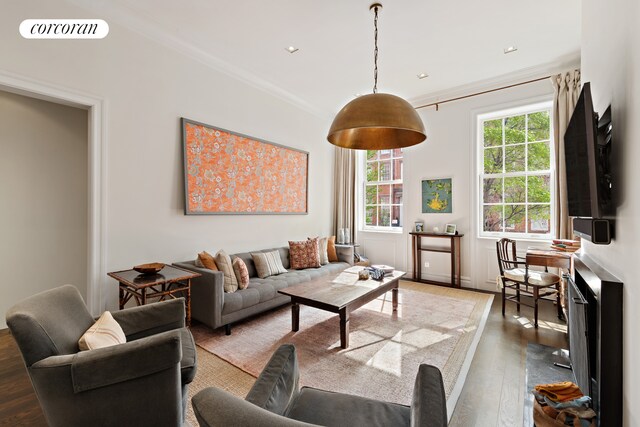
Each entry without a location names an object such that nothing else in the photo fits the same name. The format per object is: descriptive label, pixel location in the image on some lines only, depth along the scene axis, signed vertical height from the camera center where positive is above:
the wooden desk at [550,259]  3.15 -0.51
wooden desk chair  3.23 -0.76
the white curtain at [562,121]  3.78 +1.22
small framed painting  4.92 +0.32
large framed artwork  3.56 +0.59
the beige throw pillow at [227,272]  3.15 -0.64
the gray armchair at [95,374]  1.27 -0.72
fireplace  1.31 -0.65
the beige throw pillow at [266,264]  3.88 -0.69
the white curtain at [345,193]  5.90 +0.42
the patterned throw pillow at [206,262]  3.14 -0.52
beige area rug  2.16 -1.25
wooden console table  4.69 -0.67
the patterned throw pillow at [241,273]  3.31 -0.68
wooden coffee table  2.67 -0.82
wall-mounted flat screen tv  1.37 +0.25
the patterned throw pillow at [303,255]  4.44 -0.64
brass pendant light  1.85 +0.66
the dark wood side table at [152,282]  2.49 -0.59
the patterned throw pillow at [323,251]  4.73 -0.61
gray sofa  2.85 -0.89
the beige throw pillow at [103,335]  1.47 -0.65
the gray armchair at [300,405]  0.78 -0.65
